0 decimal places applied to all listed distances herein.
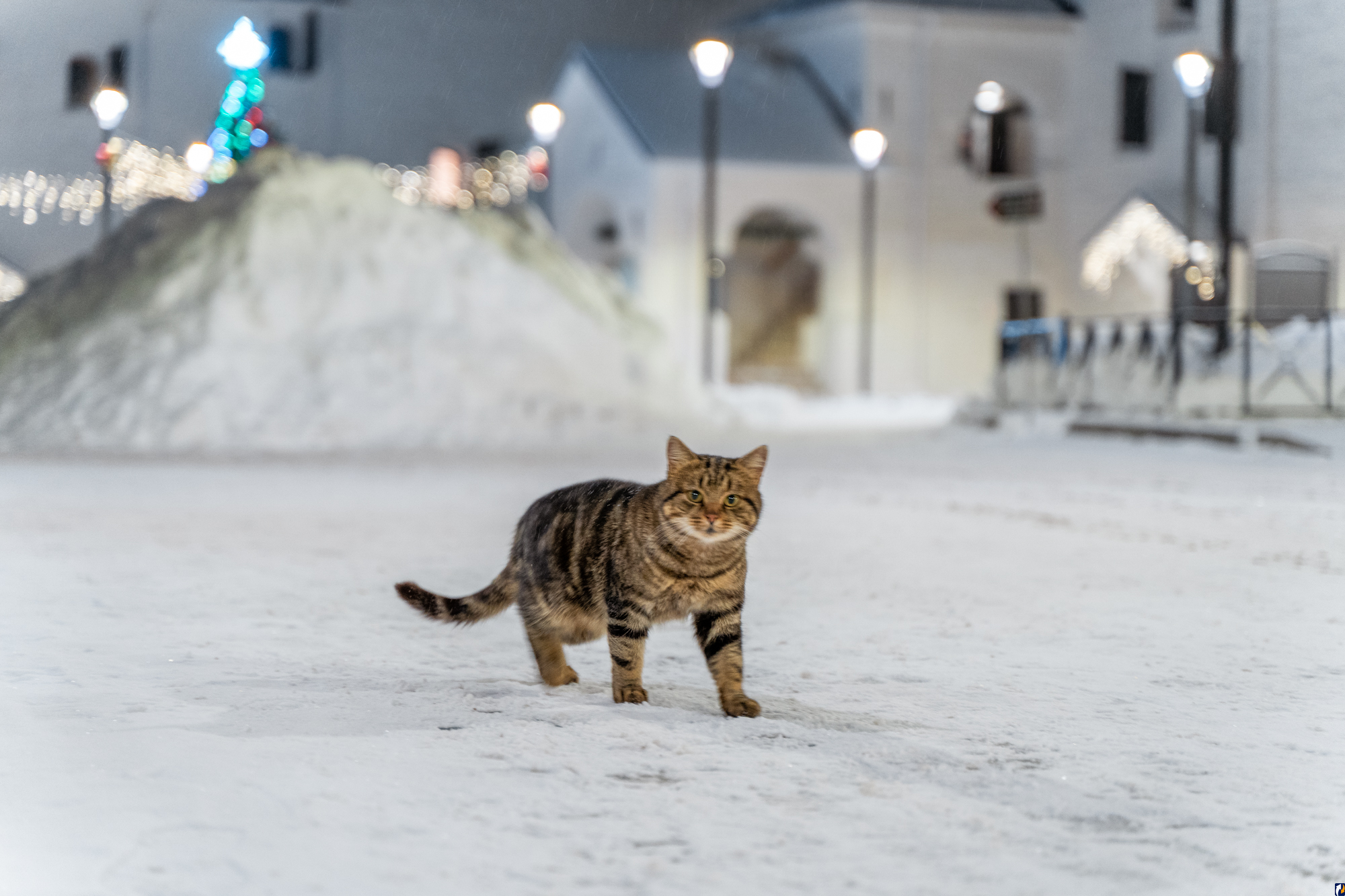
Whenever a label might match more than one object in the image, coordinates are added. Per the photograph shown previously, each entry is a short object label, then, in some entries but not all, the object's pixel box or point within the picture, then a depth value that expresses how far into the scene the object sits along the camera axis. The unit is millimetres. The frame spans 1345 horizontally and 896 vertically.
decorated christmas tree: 31000
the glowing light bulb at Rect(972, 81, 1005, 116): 35688
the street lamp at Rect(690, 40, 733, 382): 21844
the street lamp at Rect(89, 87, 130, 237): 25625
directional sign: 26547
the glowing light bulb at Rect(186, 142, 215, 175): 35469
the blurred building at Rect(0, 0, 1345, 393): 32938
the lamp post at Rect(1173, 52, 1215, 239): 21250
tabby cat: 4434
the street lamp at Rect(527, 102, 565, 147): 28219
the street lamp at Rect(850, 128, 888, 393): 28906
